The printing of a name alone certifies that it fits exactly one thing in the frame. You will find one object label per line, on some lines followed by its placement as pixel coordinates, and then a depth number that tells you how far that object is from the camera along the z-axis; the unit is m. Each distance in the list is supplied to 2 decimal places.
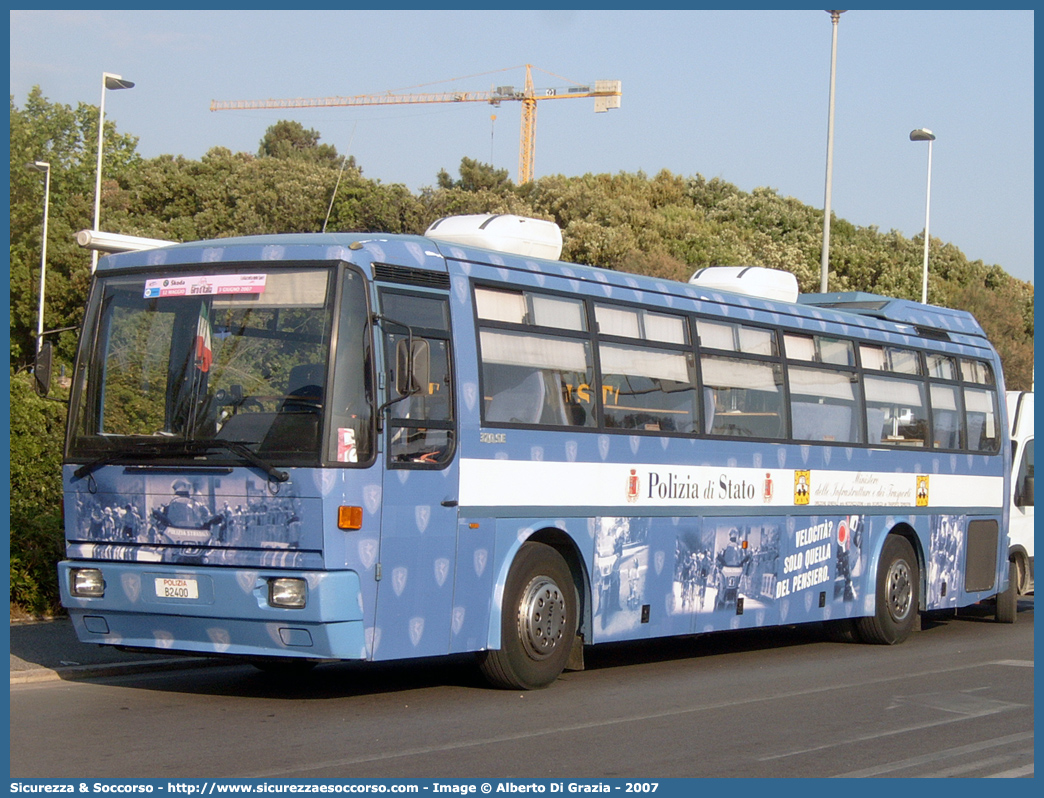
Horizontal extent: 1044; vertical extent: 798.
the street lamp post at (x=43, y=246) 39.60
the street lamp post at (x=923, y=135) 35.34
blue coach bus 9.43
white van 18.59
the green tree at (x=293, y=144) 94.44
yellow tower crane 110.69
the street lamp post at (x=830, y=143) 27.17
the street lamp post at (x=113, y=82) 28.91
